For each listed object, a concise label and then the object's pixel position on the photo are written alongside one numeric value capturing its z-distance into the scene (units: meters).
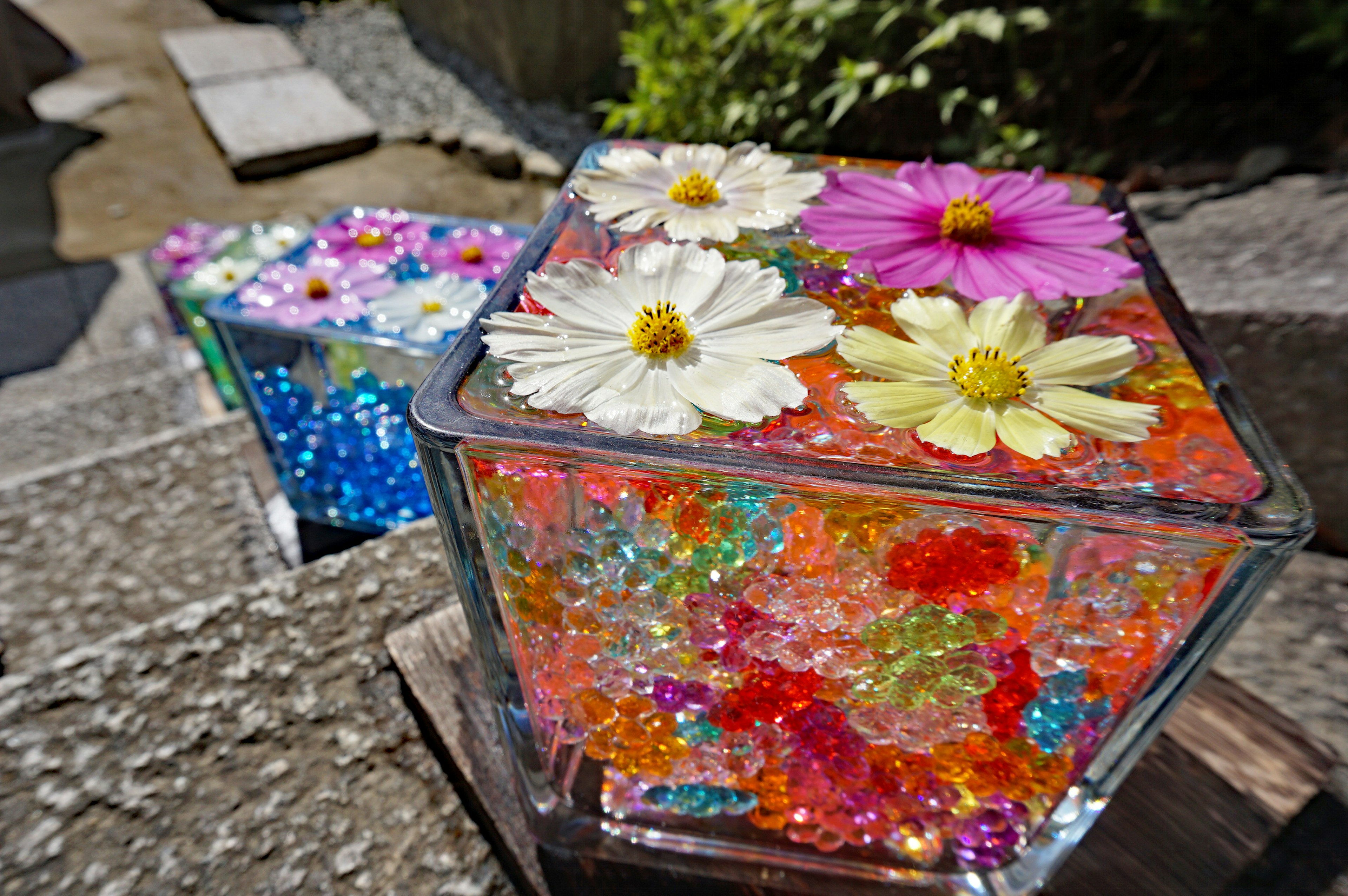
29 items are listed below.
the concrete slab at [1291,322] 0.35
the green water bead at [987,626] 0.15
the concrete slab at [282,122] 1.47
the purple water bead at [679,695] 0.17
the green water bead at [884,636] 0.15
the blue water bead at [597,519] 0.14
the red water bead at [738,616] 0.15
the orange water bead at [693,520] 0.14
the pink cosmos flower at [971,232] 0.17
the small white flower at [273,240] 0.54
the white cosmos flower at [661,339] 0.14
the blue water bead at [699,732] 0.18
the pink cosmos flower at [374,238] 0.34
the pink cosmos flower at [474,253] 0.33
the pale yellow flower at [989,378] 0.14
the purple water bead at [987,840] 0.19
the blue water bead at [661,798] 0.20
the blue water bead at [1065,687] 0.16
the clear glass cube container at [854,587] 0.13
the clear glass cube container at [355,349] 0.30
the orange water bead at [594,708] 0.18
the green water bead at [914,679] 0.15
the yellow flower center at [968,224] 0.18
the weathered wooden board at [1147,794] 0.21
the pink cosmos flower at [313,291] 0.30
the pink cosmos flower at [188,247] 0.56
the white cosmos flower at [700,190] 0.19
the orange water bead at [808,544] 0.14
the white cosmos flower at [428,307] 0.30
